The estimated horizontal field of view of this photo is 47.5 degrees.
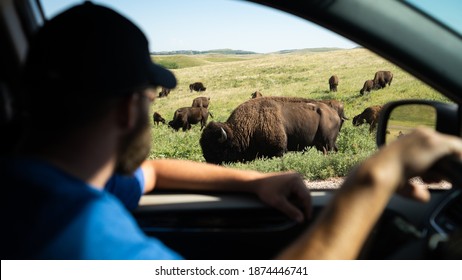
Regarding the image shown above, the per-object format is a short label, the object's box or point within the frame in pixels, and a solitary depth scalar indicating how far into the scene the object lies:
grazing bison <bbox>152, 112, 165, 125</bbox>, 19.61
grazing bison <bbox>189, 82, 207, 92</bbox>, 33.34
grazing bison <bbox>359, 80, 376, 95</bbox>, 27.17
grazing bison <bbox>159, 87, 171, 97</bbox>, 26.25
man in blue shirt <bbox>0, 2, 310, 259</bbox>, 1.08
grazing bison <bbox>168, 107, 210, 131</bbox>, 19.75
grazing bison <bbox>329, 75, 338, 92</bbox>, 29.81
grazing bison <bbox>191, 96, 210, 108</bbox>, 25.64
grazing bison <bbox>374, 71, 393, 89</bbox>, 28.00
